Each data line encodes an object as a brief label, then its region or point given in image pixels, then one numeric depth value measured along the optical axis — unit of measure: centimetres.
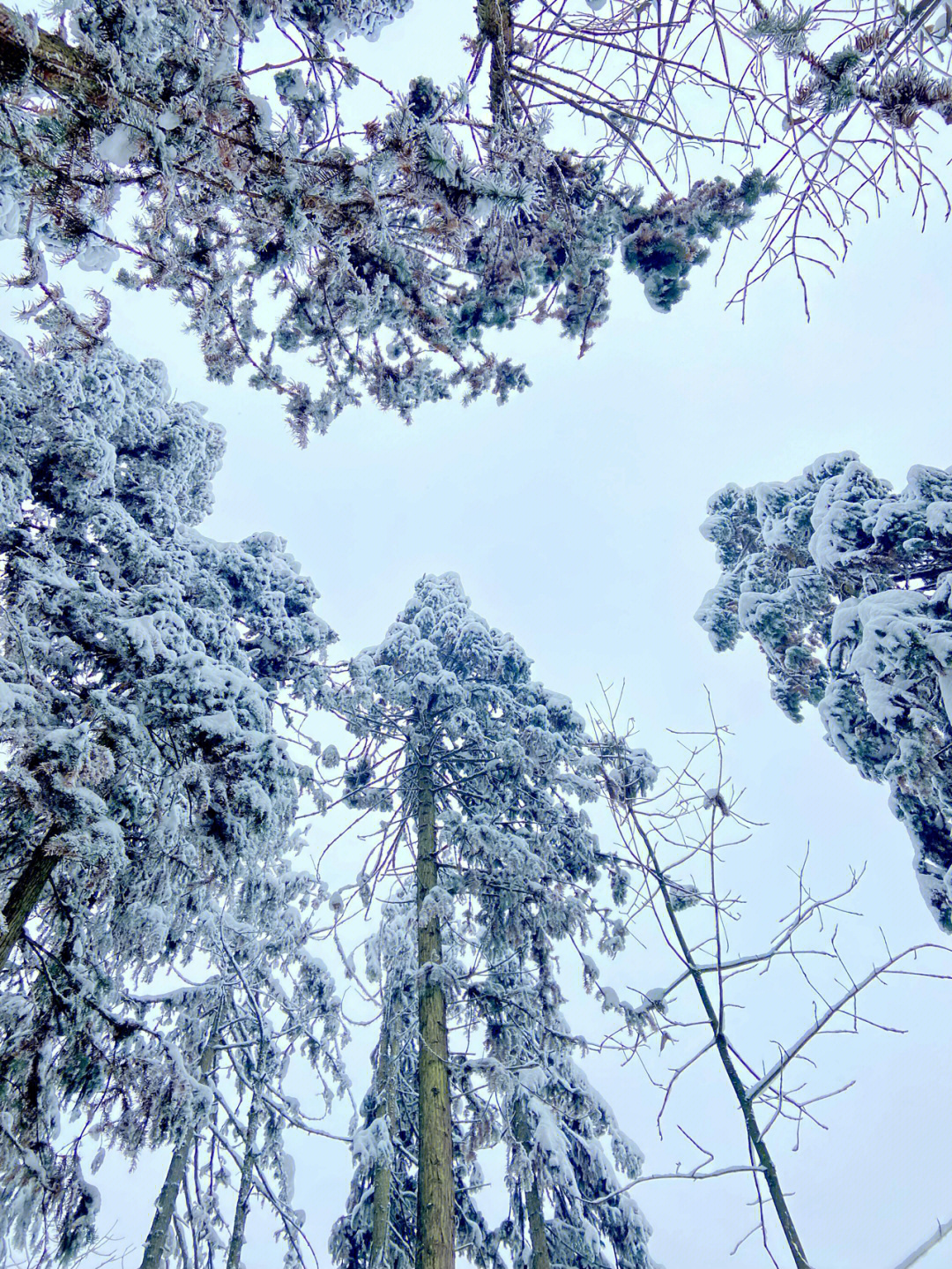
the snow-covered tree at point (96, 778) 445
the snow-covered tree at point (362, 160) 273
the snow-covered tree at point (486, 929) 672
